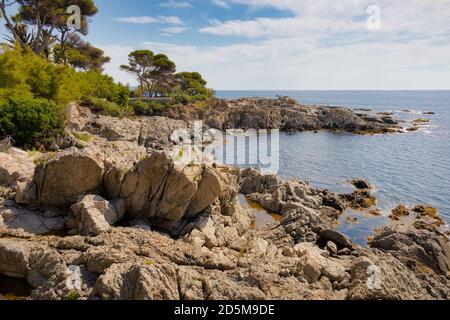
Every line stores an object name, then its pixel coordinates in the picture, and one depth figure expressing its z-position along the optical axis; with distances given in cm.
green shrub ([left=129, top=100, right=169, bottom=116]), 6725
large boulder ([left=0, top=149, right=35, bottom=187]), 2155
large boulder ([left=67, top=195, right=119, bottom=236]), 1767
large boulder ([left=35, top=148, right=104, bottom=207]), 2003
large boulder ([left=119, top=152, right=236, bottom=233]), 2044
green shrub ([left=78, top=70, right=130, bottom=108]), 5216
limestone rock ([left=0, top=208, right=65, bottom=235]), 1820
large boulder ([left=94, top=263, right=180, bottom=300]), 1206
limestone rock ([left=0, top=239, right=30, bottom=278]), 1484
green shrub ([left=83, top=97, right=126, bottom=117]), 5147
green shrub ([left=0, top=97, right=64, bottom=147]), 2803
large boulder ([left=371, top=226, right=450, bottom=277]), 2072
